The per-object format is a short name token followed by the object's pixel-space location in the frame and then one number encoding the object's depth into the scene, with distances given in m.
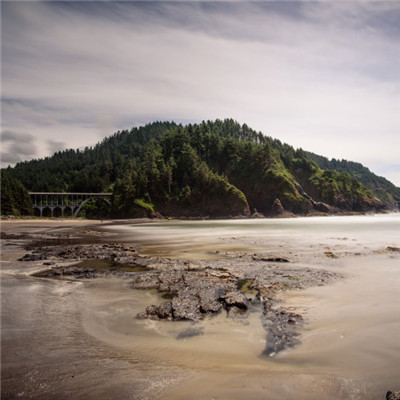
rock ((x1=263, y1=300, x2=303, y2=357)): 9.04
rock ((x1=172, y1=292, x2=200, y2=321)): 11.48
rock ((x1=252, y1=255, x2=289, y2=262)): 23.74
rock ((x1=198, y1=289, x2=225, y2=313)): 12.14
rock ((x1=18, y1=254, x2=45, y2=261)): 25.30
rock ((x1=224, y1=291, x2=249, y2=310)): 12.52
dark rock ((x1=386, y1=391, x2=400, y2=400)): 6.22
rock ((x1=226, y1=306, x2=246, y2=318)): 11.64
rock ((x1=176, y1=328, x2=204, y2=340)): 9.95
